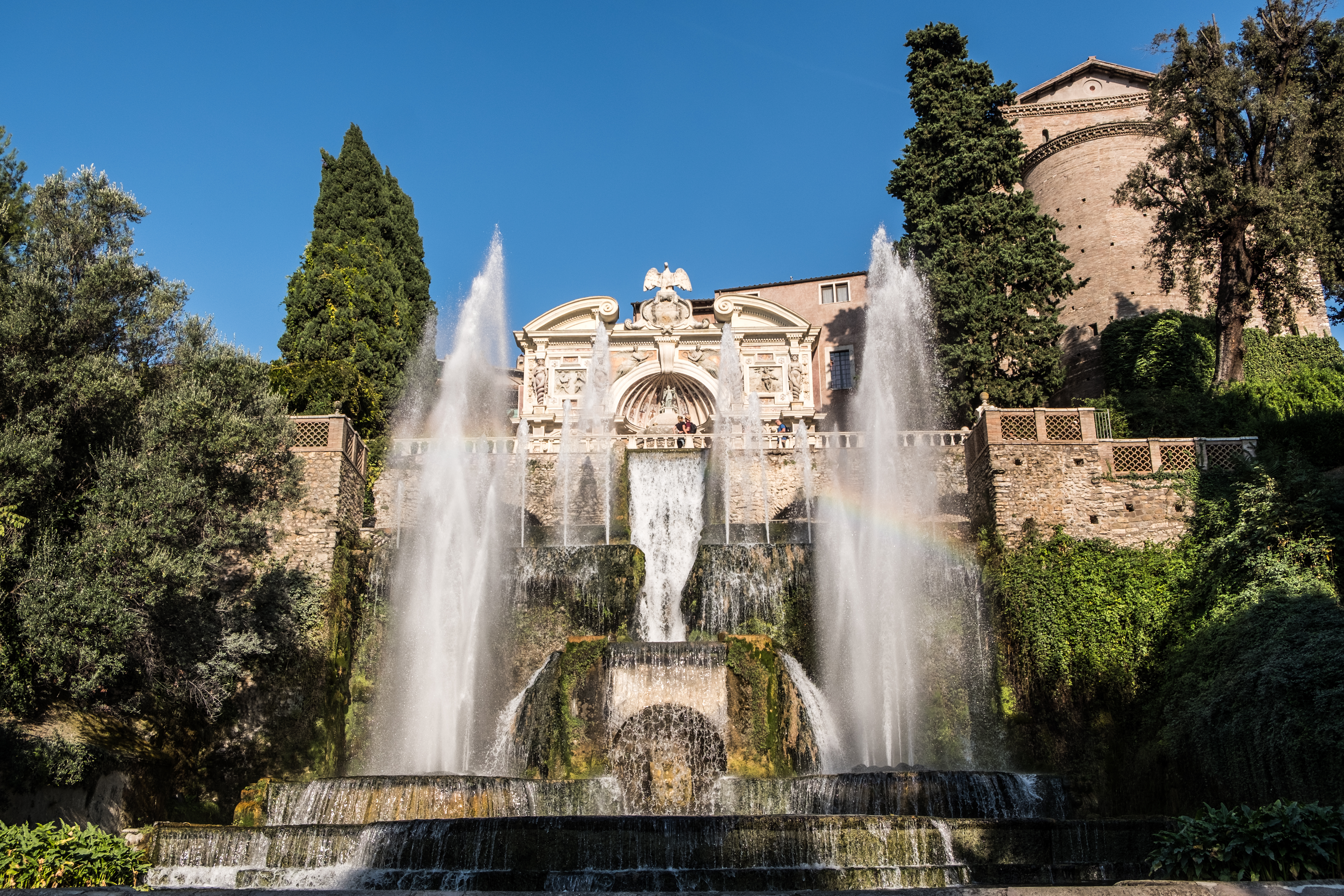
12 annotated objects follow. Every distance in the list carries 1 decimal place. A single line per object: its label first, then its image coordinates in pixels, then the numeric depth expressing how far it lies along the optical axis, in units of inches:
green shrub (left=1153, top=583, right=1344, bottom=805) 474.0
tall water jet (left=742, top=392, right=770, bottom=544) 966.4
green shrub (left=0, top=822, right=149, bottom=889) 352.2
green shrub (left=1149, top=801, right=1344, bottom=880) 314.2
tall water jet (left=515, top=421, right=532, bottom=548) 964.0
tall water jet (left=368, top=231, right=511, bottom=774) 704.4
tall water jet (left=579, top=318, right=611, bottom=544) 1210.6
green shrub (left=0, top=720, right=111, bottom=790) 482.9
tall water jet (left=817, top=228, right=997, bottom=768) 677.9
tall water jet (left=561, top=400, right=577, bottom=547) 951.6
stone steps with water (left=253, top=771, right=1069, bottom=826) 483.5
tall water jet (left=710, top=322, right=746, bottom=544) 1138.0
